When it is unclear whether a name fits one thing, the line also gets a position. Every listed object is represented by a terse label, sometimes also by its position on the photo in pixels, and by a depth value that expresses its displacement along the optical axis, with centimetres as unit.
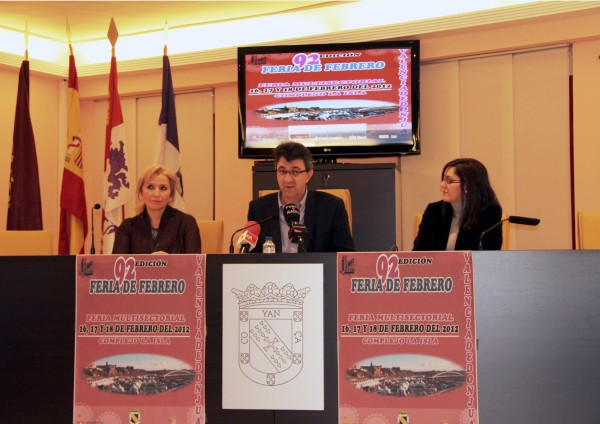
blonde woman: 360
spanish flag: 596
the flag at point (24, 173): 602
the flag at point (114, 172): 571
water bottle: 299
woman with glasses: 345
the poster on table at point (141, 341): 241
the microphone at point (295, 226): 288
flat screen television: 552
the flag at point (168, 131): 585
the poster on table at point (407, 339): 227
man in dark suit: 364
